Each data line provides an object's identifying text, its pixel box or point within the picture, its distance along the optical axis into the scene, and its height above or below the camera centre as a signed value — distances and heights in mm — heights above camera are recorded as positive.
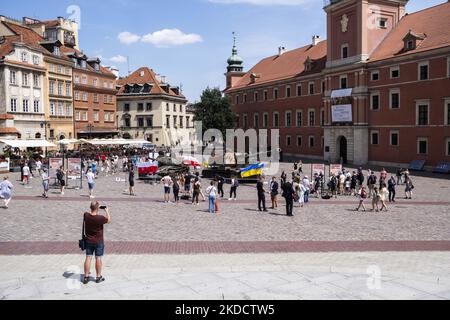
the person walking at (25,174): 27922 -1179
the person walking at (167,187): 22328 -1675
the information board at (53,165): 26625 -597
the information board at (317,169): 25705 -936
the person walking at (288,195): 18438 -1771
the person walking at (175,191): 22359 -1880
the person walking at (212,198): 19114 -1935
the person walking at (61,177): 23928 -1203
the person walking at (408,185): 24172 -1804
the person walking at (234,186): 23641 -1752
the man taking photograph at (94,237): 9273 -1745
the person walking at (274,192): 20388 -1801
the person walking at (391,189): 23281 -1968
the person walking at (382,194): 20206 -1929
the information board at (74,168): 27281 -806
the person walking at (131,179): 24516 -1398
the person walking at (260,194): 19812 -1841
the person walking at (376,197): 20016 -2035
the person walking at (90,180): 23047 -1337
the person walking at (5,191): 19359 -1566
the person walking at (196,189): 21758 -1779
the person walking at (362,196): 19966 -1980
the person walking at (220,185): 24125 -1715
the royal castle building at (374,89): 38625 +6659
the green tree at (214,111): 64312 +6364
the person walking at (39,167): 33656 -902
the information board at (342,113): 47156 +4408
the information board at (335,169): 26031 -959
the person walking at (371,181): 23234 -1523
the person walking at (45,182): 22484 -1388
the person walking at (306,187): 22484 -1742
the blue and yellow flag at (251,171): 31281 -1246
